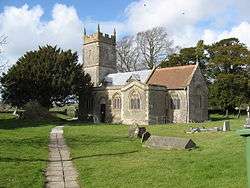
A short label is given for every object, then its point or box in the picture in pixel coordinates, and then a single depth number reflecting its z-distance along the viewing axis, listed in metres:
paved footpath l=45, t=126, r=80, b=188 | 8.05
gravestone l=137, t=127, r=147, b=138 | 17.27
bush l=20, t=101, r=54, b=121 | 29.42
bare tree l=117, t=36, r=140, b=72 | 47.60
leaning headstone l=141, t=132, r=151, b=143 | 15.97
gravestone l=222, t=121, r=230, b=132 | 20.29
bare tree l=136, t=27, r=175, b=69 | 46.59
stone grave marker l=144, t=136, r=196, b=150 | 13.11
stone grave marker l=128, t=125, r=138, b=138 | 17.46
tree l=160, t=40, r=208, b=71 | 42.94
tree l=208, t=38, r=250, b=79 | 39.95
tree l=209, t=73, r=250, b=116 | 38.47
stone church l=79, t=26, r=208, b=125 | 30.27
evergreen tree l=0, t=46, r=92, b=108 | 31.75
